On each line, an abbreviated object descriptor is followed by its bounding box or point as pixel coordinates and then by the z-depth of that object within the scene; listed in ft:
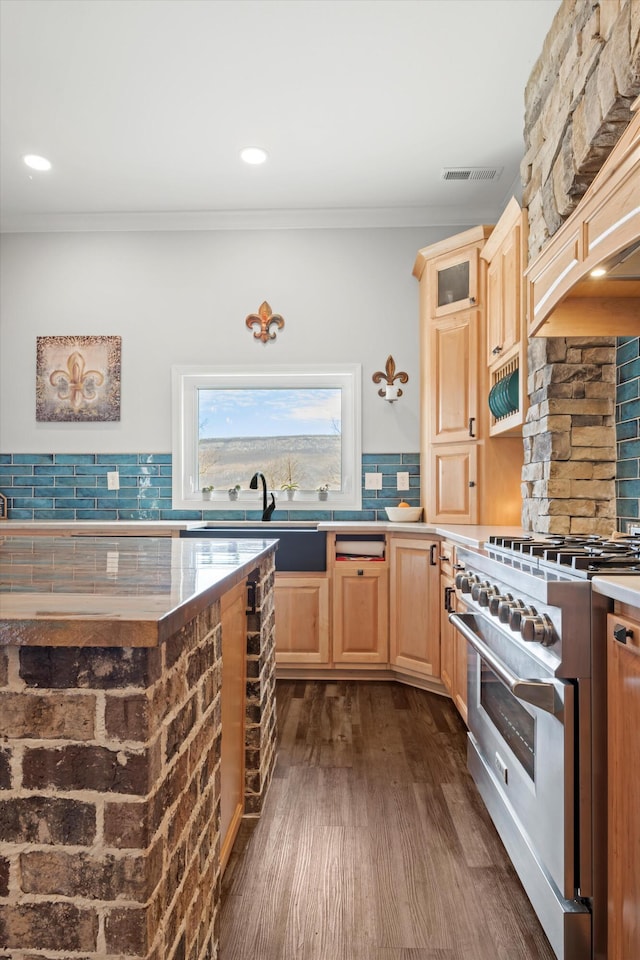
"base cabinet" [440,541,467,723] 8.98
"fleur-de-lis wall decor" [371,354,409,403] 13.42
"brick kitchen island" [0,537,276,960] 2.80
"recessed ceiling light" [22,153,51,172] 11.41
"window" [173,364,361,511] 13.69
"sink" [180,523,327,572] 11.64
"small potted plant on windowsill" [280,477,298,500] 13.65
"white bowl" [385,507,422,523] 12.50
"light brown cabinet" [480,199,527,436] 9.30
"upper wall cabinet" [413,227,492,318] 11.36
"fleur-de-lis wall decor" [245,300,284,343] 13.61
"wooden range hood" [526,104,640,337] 4.53
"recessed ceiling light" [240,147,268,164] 11.03
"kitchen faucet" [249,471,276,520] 13.01
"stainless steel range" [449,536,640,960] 4.29
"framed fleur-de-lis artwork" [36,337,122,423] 13.85
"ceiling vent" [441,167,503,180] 11.72
